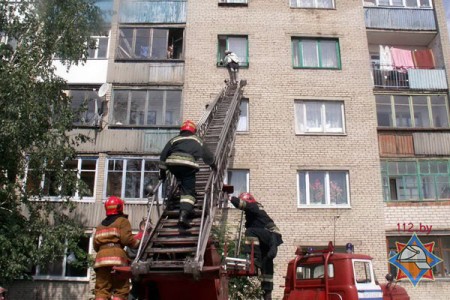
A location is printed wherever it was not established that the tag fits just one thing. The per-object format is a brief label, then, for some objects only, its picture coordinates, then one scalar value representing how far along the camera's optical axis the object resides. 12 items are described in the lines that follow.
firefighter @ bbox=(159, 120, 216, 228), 6.48
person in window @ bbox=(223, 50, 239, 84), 16.39
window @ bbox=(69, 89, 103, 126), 16.64
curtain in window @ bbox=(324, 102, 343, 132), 17.14
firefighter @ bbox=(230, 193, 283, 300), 8.01
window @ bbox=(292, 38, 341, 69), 17.91
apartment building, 15.64
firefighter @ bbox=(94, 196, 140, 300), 6.02
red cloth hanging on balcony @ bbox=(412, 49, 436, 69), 18.80
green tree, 10.89
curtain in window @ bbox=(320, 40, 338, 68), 18.00
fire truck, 5.67
